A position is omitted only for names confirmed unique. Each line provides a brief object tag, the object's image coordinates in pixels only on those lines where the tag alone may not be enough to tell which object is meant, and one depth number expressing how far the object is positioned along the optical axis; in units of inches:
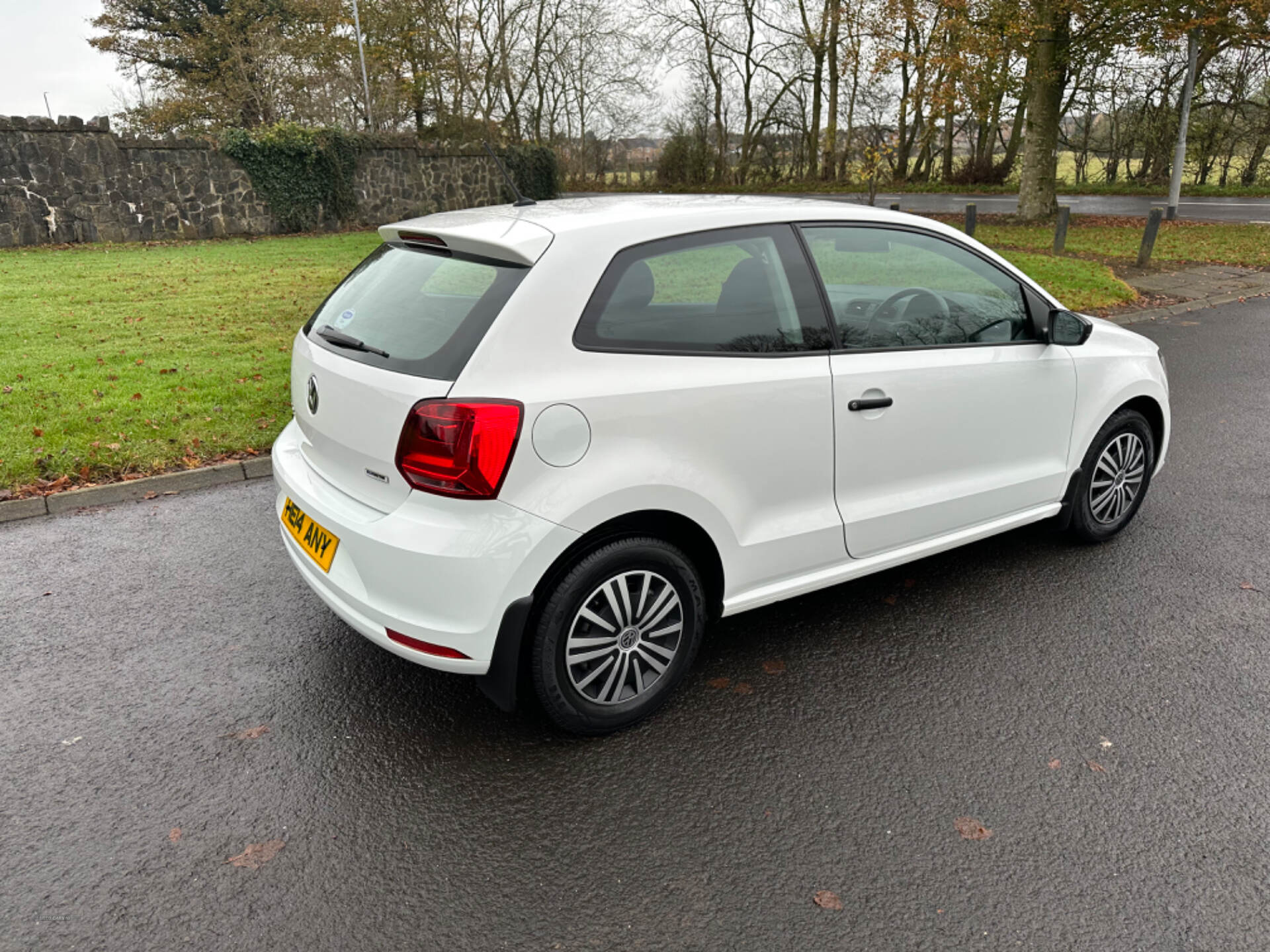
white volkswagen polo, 103.0
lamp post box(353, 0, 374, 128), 1144.2
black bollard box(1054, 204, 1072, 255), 590.6
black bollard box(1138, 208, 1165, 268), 544.4
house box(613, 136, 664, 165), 1526.8
